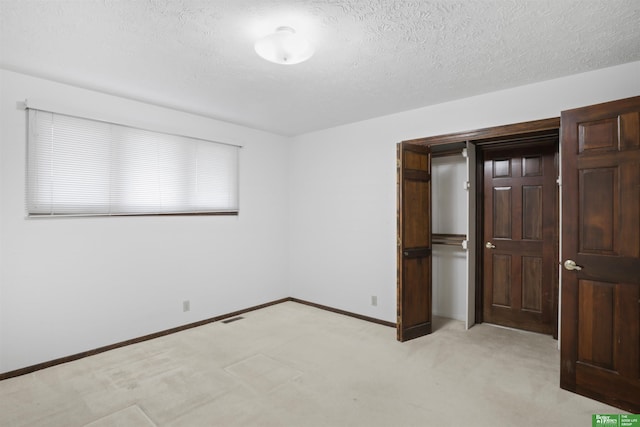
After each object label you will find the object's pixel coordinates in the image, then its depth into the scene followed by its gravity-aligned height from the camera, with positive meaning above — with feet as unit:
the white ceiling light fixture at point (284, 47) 6.90 +3.50
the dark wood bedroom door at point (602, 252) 7.38 -0.94
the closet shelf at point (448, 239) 13.44 -1.09
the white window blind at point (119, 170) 9.62 +1.46
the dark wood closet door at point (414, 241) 11.55 -1.03
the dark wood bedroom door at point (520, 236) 12.31 -0.93
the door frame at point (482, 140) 10.07 +2.54
